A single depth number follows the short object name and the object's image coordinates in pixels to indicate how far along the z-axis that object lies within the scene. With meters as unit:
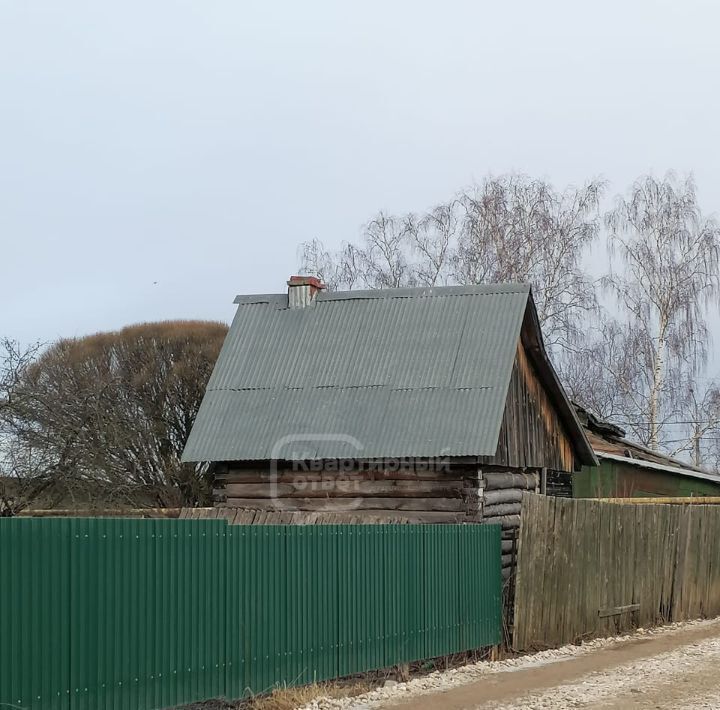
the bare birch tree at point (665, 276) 37.03
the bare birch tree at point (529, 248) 36.62
